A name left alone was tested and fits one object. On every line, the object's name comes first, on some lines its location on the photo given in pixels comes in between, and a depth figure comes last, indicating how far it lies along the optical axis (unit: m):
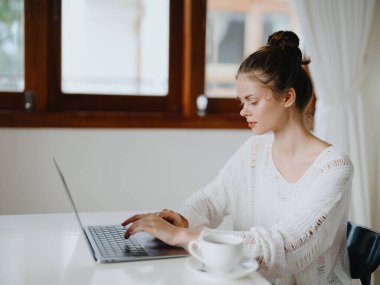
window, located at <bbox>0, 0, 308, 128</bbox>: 2.59
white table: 1.14
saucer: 1.14
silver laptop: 1.27
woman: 1.36
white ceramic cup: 1.13
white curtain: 2.66
